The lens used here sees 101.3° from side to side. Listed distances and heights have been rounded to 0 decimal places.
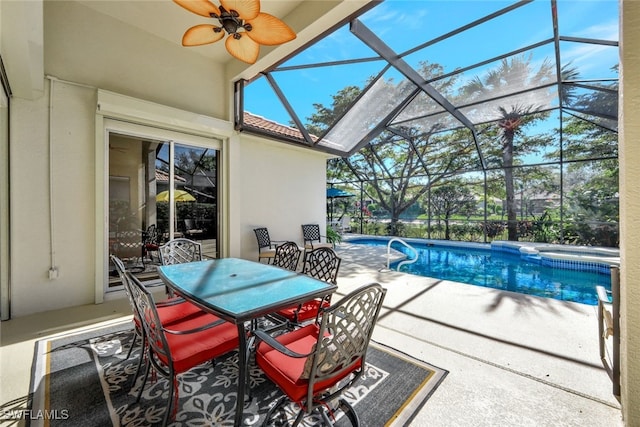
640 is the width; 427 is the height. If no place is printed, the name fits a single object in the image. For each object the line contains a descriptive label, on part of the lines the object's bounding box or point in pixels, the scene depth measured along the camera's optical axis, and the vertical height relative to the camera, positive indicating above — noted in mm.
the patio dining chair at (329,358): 1337 -815
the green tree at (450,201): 10695 +437
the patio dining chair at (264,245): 5566 -711
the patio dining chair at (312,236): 6879 -639
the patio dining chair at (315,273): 2342 -672
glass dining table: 1587 -584
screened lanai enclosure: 4324 +2666
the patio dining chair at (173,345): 1530 -871
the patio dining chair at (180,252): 3410 -510
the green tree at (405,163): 10195 +2201
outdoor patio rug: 1649 -1280
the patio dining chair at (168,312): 1837 -854
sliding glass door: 4180 +275
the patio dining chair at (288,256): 3236 -550
